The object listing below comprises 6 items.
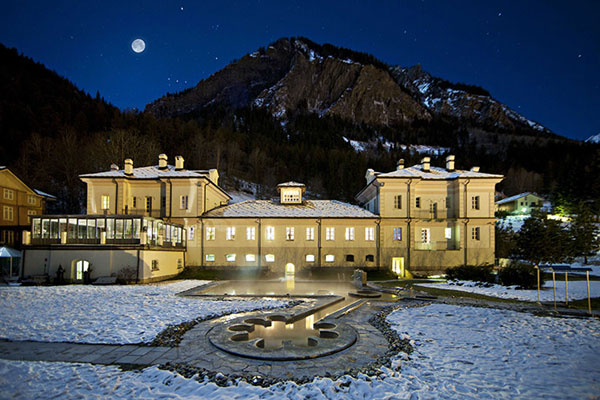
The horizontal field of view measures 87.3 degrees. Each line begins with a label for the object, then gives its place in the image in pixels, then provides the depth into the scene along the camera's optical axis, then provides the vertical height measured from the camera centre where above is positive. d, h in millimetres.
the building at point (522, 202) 65250 +3952
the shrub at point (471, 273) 24248 -4208
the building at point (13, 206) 34781 +1369
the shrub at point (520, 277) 18828 -3476
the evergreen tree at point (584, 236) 36031 -1685
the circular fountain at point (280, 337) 7418 -3249
